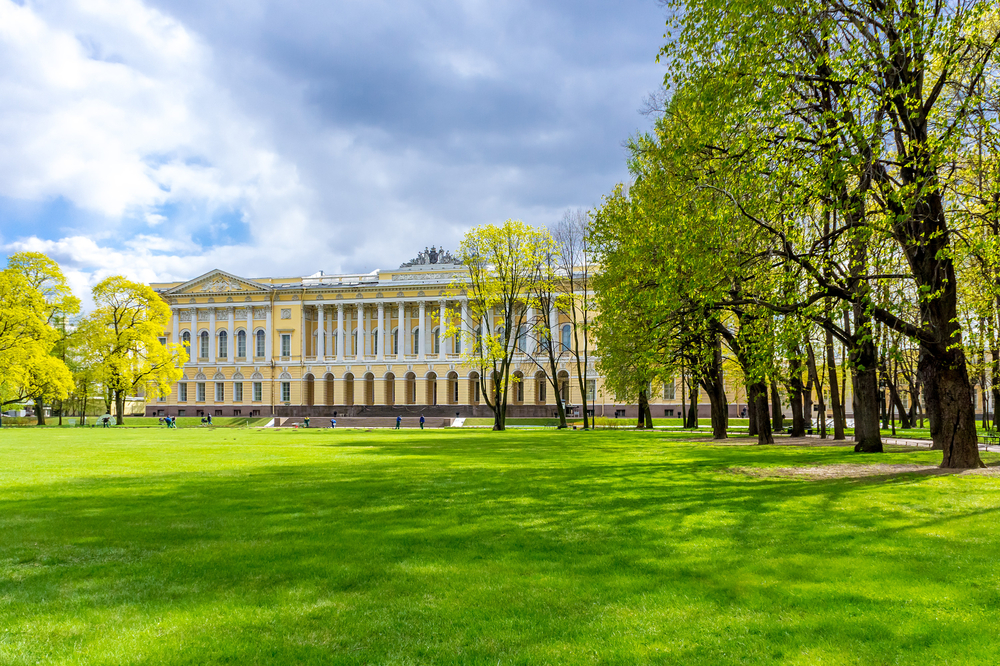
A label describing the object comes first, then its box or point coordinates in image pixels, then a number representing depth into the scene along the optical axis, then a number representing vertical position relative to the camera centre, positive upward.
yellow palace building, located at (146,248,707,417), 82.19 +5.51
